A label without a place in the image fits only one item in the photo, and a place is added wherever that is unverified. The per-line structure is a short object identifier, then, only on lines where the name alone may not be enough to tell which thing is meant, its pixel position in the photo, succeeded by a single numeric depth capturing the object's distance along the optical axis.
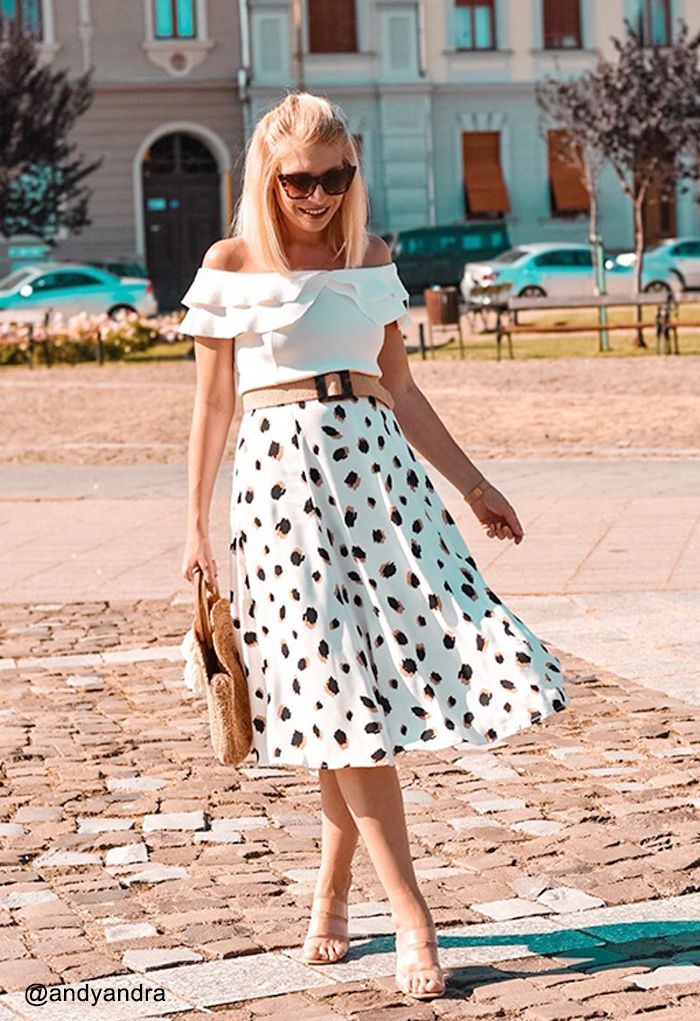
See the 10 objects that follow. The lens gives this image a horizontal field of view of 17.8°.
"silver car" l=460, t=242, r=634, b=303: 40.47
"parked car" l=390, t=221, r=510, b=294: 45.78
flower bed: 29.66
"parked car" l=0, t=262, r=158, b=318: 37.84
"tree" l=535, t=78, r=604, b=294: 41.50
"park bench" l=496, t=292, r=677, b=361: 26.72
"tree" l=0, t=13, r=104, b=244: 44.28
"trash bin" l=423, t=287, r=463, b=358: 32.16
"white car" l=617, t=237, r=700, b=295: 42.91
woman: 4.32
